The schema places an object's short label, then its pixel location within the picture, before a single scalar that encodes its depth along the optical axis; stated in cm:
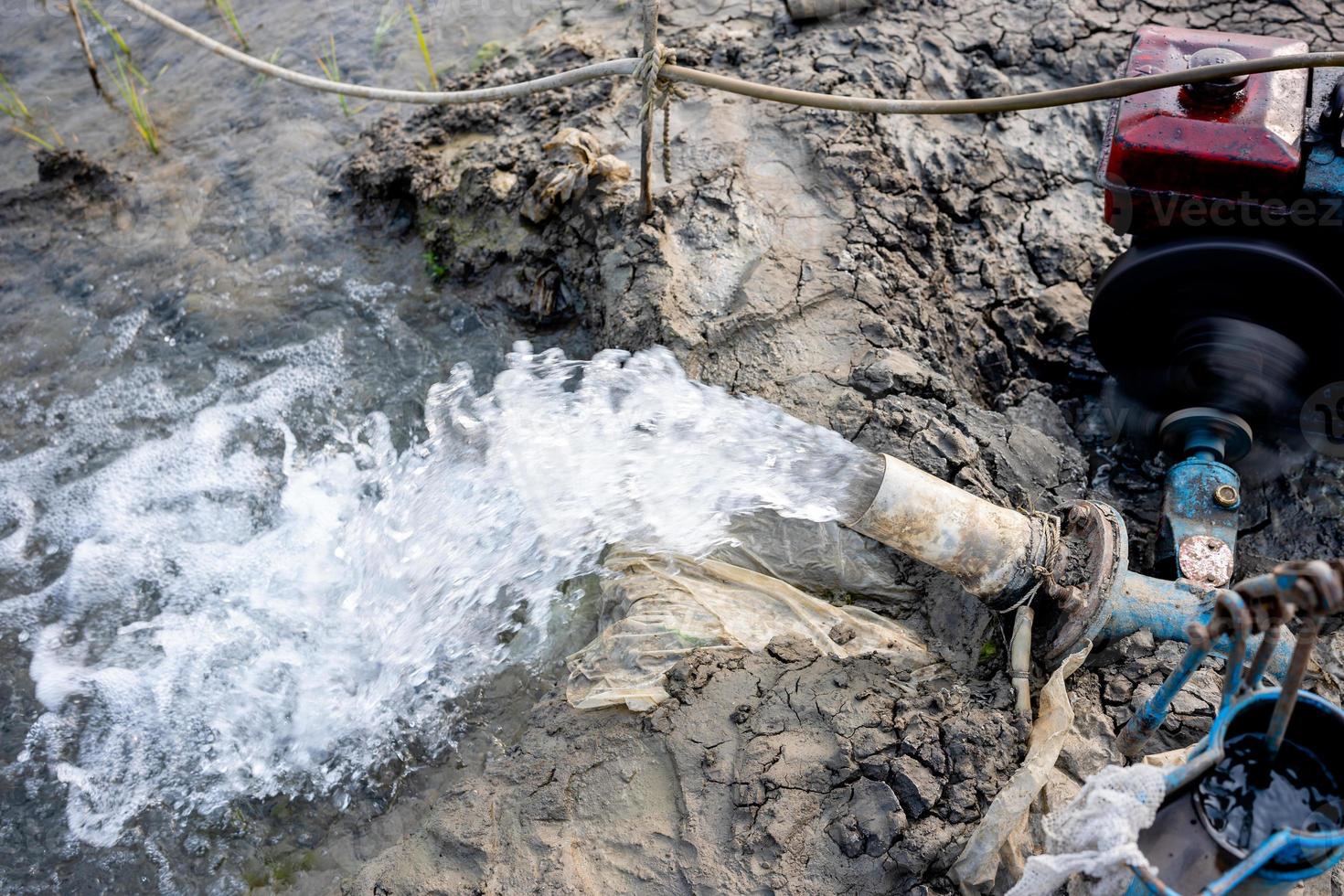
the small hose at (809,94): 218
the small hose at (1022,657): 207
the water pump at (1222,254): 234
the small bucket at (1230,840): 136
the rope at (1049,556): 218
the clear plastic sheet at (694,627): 223
